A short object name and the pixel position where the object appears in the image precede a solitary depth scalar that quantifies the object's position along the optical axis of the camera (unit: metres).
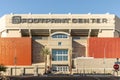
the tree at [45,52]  46.69
